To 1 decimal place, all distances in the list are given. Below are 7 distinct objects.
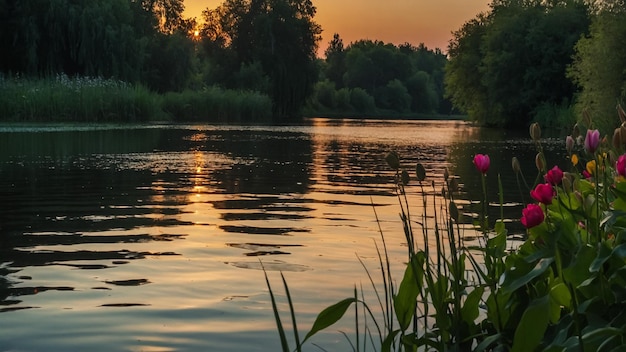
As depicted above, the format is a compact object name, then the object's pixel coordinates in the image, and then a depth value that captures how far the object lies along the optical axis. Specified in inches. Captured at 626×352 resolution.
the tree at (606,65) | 1347.2
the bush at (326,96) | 3917.3
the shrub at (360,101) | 4146.2
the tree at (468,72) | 2294.5
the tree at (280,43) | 2454.5
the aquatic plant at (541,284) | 109.0
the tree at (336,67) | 5576.8
